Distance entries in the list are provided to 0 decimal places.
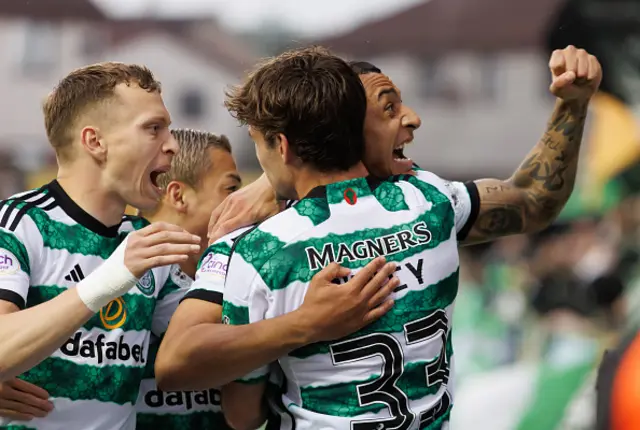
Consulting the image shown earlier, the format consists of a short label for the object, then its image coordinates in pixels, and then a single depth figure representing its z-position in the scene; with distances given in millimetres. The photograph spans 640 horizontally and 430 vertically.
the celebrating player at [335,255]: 5016
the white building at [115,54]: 22156
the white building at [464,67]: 21266
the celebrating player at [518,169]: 5605
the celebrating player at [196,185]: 6812
